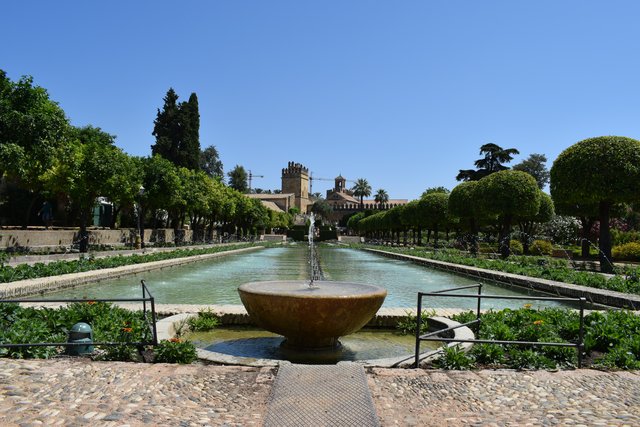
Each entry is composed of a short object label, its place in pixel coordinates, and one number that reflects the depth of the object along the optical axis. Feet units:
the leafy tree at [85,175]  71.61
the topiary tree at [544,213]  105.81
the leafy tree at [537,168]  231.91
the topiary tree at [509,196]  72.59
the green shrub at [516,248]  108.99
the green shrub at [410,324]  22.08
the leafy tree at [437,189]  242.82
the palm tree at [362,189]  390.42
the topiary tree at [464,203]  89.01
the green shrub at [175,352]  14.93
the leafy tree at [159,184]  94.59
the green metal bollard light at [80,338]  15.74
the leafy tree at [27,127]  51.73
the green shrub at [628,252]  85.61
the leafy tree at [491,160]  186.29
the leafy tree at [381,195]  370.94
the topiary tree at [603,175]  52.11
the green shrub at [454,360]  15.01
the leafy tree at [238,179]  318.24
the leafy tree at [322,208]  388.47
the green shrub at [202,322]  21.35
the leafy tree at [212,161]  291.58
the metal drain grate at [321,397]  10.80
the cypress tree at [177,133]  156.87
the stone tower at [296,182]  422.00
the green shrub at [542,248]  105.60
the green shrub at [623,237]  100.01
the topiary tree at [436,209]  116.06
